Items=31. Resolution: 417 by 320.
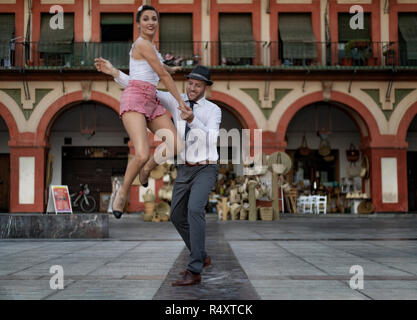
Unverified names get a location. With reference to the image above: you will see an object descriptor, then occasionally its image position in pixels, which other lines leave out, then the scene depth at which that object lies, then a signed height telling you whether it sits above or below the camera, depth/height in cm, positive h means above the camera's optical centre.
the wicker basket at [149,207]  1853 -93
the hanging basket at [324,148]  2323 +135
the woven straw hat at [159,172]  1734 +27
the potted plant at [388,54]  2094 +492
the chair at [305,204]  2095 -100
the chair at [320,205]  2072 -105
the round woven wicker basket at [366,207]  2044 -111
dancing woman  483 +71
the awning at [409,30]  2080 +593
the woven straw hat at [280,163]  1855 +57
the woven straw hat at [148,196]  1859 -55
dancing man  471 +19
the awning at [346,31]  2147 +599
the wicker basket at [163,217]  1780 -123
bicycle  2377 -87
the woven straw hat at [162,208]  1781 -95
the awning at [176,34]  2108 +587
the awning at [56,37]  2078 +570
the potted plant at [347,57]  2083 +482
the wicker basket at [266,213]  1755 -112
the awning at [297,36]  2081 +565
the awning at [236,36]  2064 +567
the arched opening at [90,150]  2362 +141
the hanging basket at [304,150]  2330 +129
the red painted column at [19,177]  2012 +20
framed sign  1196 -40
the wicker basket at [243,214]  1759 -114
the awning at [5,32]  2061 +590
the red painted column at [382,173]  2057 +13
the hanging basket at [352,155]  2322 +104
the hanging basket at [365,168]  2106 +43
